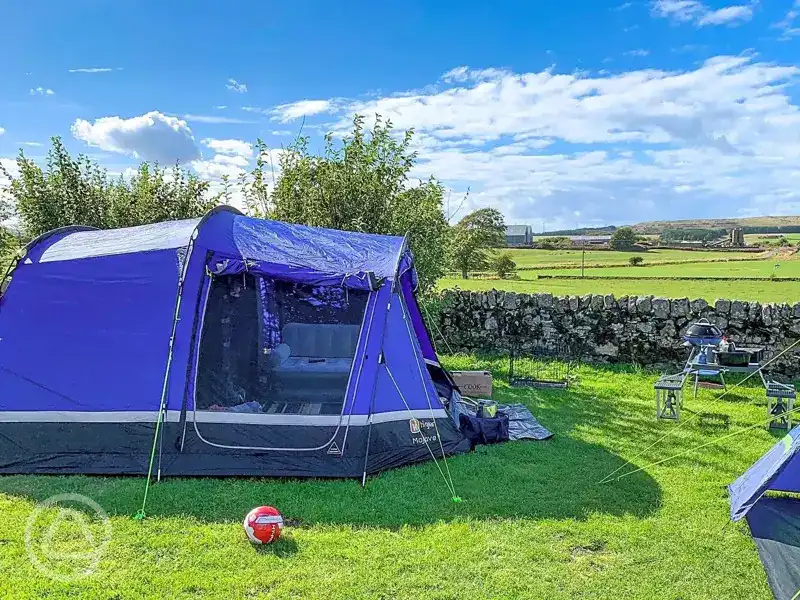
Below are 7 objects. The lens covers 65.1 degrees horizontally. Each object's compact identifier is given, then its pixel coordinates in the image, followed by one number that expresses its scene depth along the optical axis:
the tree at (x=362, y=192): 9.58
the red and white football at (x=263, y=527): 4.08
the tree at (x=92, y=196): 10.36
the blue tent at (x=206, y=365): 5.22
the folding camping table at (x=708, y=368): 7.68
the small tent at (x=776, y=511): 3.82
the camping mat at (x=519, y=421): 6.39
